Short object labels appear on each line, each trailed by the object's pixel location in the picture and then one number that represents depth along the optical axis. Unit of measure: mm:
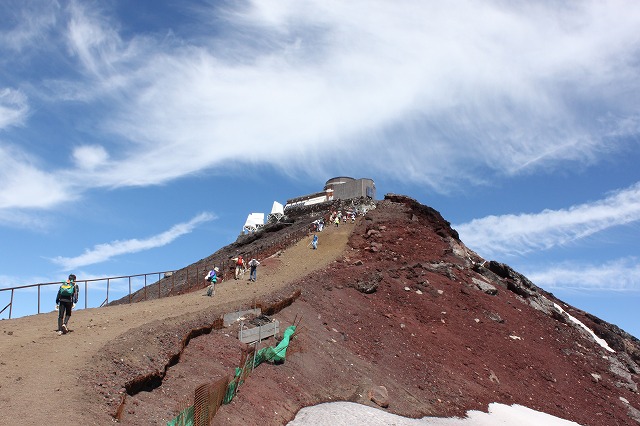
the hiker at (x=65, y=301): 16469
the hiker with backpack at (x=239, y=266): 31516
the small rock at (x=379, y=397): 18078
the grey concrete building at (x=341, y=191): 57506
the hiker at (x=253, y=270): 30047
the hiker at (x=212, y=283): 26008
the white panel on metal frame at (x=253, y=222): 58094
